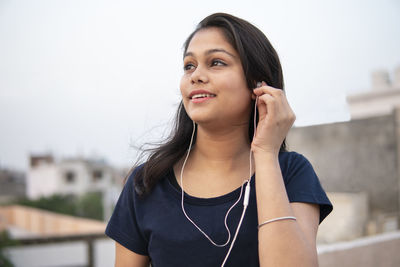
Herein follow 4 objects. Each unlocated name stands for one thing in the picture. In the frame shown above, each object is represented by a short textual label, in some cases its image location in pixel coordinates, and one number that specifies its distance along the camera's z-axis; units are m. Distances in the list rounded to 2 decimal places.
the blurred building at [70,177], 45.88
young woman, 1.28
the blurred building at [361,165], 7.89
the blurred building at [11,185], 46.78
